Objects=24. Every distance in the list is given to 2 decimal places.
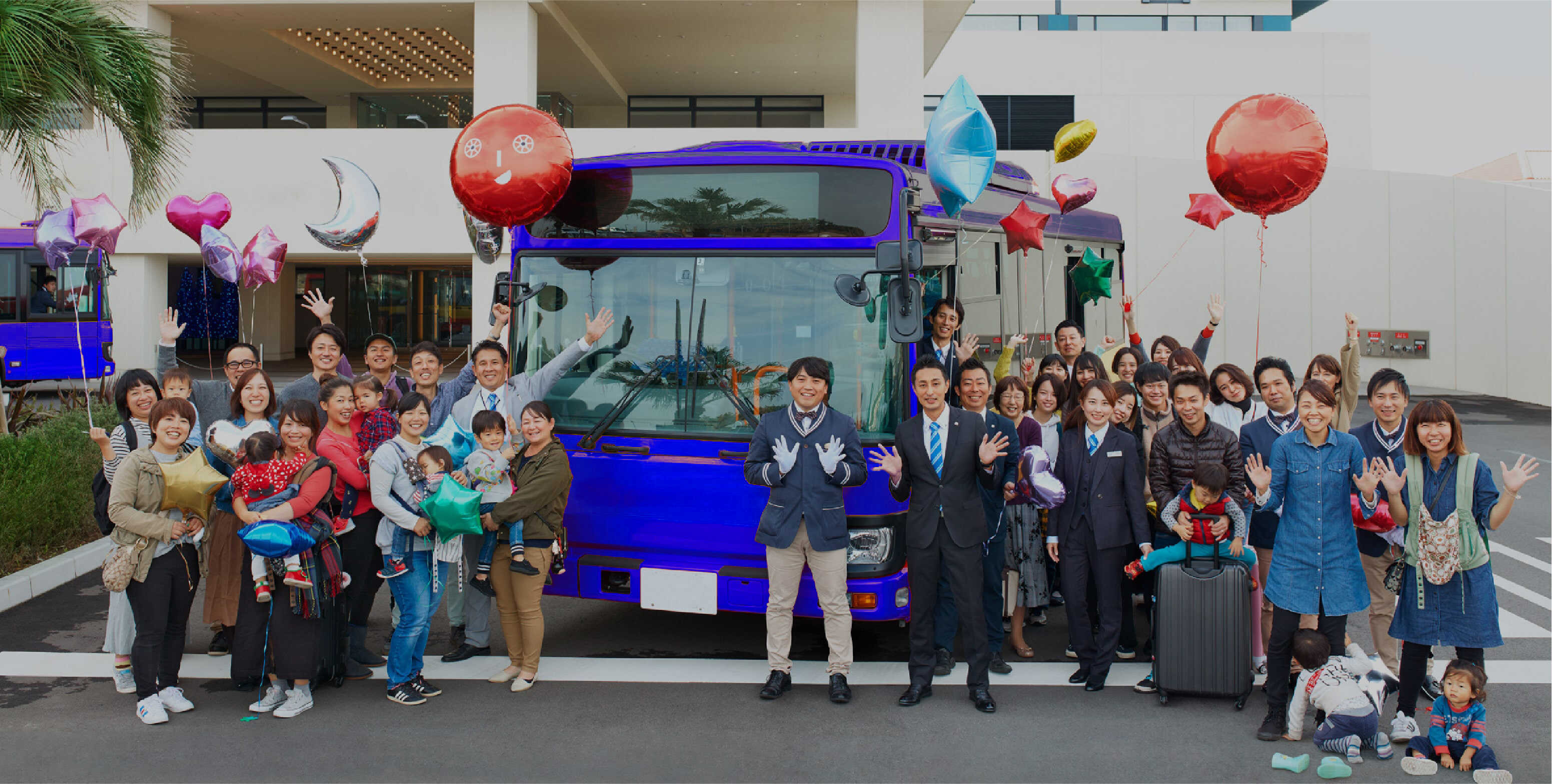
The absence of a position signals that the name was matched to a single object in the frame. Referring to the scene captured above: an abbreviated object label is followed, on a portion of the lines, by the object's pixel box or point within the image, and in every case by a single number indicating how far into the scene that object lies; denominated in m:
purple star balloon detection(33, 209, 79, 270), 9.05
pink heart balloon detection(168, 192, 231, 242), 9.47
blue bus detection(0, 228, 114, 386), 19.12
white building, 19.73
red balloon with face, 5.93
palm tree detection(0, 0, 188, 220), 8.94
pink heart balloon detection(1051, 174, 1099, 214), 9.31
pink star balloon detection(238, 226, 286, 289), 9.49
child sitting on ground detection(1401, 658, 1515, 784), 4.49
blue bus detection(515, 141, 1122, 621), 5.62
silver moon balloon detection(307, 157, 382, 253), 8.41
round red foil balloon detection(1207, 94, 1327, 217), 6.71
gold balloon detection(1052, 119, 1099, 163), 8.45
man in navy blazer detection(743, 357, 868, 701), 5.30
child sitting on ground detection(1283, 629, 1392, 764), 4.74
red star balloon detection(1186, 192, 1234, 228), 10.81
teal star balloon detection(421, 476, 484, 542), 5.29
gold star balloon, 5.22
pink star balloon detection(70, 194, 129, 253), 9.01
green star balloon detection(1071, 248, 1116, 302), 9.91
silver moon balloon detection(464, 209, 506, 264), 8.67
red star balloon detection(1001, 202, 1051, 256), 7.88
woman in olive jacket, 5.45
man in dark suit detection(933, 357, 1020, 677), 5.67
